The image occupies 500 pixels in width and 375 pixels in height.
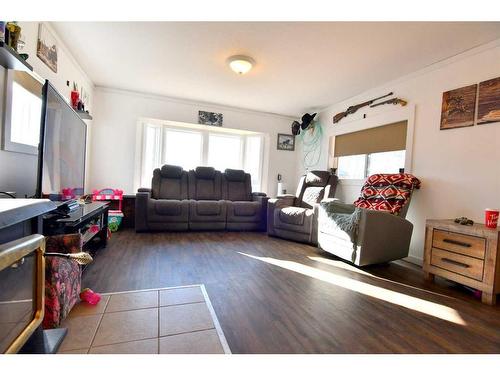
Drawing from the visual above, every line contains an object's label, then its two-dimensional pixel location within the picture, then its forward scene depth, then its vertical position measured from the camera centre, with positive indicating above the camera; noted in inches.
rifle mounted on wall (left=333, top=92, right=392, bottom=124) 131.6 +47.0
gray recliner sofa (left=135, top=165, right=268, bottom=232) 133.9 -13.5
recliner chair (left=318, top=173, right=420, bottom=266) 90.0 -13.5
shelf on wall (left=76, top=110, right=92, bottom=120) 108.3 +25.8
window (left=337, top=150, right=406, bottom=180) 121.2 +14.9
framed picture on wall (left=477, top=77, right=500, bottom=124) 83.0 +33.8
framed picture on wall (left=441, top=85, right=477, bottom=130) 89.7 +34.3
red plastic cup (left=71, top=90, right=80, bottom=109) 107.0 +31.8
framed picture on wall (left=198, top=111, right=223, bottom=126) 170.9 +43.8
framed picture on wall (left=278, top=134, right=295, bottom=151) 192.9 +34.5
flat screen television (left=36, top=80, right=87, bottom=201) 56.5 +5.9
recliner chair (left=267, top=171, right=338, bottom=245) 122.9 -13.0
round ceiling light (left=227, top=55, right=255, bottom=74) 100.4 +49.9
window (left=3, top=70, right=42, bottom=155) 62.9 +15.3
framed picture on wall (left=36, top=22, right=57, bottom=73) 79.1 +41.9
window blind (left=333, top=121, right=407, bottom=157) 118.0 +27.6
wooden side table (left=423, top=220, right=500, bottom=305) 67.7 -17.8
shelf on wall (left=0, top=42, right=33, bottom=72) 50.5 +24.5
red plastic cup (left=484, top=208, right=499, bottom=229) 70.8 -5.7
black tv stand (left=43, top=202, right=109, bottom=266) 60.8 -15.0
